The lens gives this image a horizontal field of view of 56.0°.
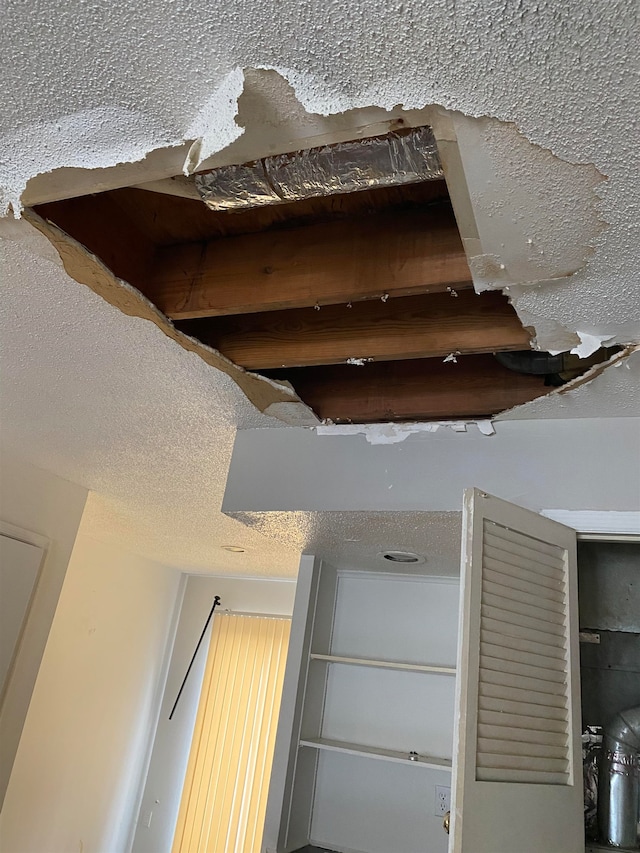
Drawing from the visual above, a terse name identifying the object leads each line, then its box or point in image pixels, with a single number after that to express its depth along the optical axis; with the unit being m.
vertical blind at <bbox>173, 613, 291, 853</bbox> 3.79
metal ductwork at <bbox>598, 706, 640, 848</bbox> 1.66
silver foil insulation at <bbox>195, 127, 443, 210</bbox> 0.88
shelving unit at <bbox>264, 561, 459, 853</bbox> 2.21
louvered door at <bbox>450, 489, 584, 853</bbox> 1.20
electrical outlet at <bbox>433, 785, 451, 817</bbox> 2.18
